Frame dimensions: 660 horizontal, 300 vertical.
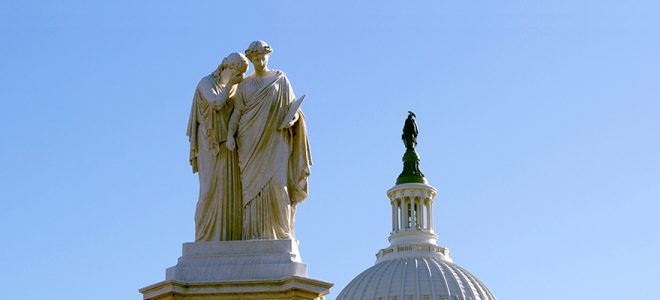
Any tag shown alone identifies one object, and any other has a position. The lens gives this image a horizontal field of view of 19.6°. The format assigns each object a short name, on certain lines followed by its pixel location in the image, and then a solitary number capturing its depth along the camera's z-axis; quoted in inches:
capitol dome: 7258.9
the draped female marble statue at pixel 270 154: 1135.0
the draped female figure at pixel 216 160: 1144.2
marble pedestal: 1096.8
